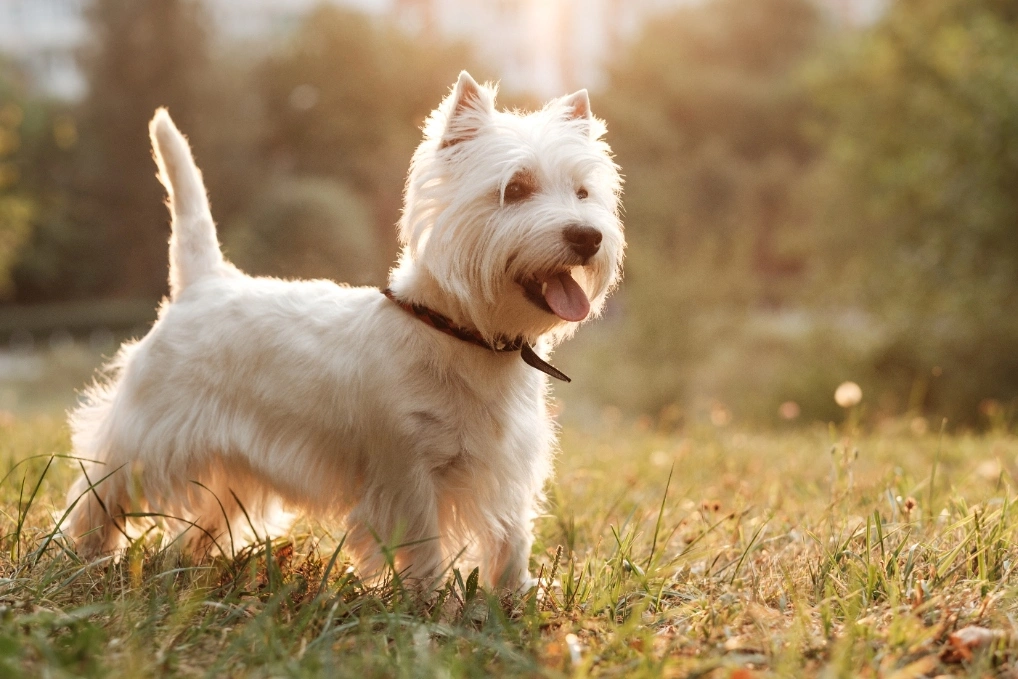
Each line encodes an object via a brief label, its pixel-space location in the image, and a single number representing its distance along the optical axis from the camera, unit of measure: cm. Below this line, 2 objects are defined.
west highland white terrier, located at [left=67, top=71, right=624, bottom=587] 264
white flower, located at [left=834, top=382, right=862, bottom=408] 367
